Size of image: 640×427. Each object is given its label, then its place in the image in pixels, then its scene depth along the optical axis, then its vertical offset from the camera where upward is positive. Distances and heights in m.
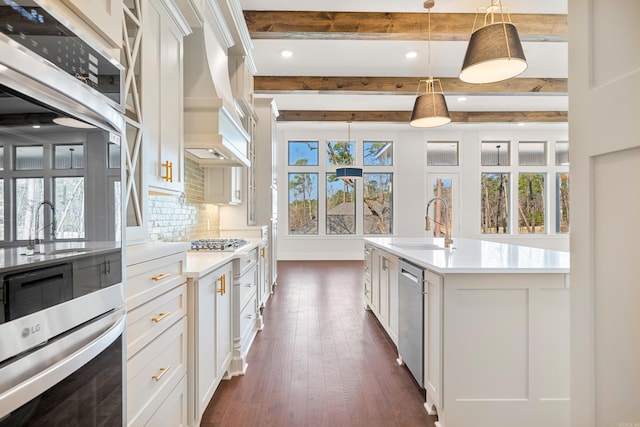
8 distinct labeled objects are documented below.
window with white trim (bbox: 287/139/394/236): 8.88 +0.70
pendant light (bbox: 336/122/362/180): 7.05 +0.89
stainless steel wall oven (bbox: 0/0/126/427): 0.60 -0.02
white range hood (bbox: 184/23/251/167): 2.36 +0.80
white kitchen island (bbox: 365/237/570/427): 1.85 -0.70
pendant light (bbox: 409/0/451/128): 3.47 +1.10
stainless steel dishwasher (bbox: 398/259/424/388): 2.17 -0.70
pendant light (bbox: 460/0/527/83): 2.29 +1.12
